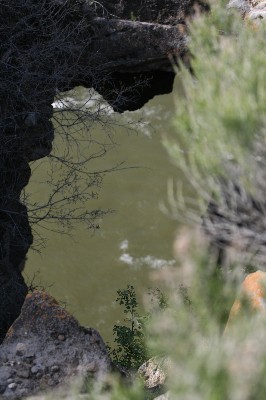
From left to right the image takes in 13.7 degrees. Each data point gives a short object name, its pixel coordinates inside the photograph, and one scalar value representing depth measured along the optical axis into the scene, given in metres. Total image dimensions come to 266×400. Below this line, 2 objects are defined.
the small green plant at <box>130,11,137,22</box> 9.96
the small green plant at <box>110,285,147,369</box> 9.16
